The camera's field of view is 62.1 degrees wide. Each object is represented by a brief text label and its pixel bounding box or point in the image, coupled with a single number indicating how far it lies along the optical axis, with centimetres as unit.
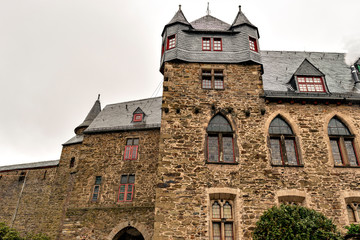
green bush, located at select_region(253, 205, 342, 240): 818
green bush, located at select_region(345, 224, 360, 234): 882
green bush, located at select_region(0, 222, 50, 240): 1483
